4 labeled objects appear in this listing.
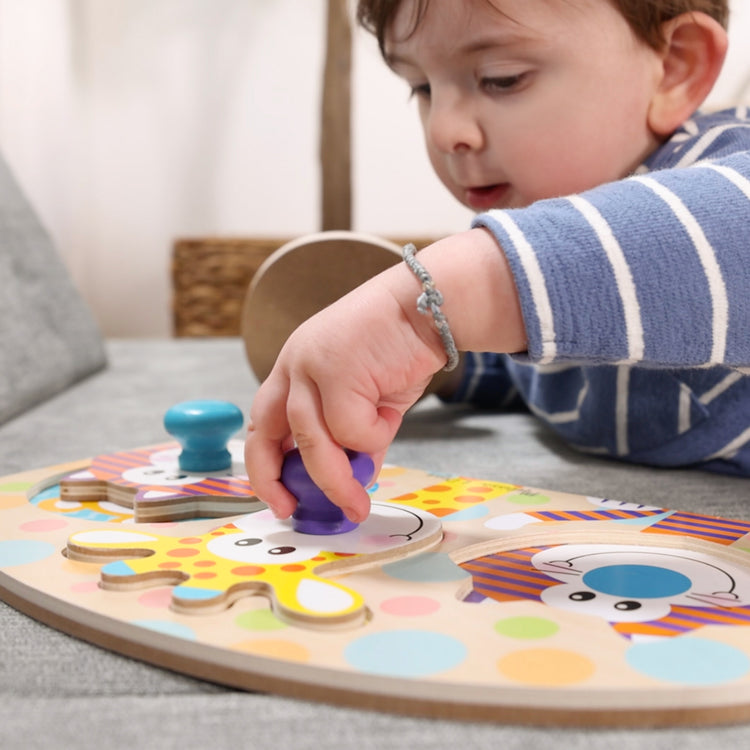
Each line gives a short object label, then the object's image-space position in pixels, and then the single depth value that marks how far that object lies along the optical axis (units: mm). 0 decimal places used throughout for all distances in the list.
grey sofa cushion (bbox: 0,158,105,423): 898
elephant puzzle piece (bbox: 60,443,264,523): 495
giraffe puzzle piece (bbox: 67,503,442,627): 340
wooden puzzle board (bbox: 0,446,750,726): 280
